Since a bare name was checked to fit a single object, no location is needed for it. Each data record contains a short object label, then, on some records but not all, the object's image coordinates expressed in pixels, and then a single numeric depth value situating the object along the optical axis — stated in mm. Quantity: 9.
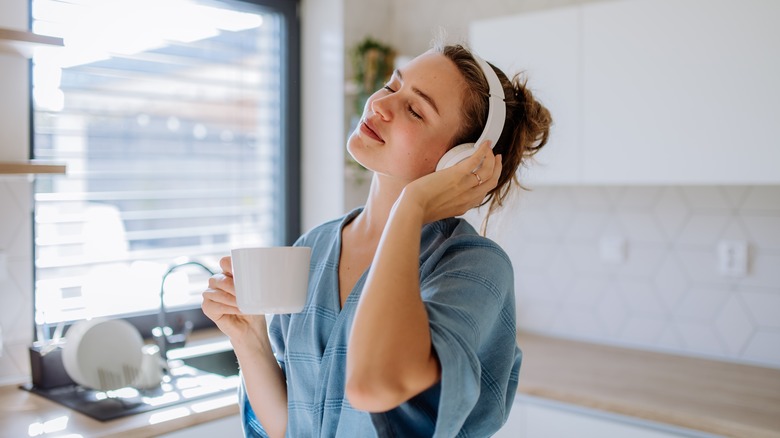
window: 2254
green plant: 2840
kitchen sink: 1766
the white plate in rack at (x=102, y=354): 1860
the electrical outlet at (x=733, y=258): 2225
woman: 837
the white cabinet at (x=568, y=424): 1845
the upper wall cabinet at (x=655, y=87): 1869
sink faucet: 2127
